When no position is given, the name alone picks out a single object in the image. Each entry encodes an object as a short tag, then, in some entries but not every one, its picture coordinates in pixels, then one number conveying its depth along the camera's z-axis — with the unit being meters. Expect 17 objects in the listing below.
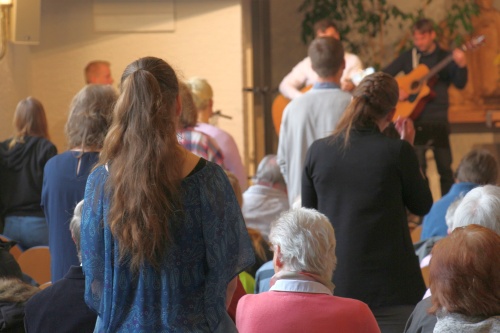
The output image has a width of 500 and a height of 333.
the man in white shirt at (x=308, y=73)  12.79
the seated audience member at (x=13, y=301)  5.97
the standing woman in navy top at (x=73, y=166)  7.21
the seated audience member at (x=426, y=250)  7.91
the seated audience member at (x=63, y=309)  5.67
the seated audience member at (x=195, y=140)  9.11
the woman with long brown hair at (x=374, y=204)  6.73
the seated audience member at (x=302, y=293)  5.33
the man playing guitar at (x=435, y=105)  14.99
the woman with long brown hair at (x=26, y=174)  9.65
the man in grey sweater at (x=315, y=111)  8.80
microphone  14.21
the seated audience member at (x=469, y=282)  4.54
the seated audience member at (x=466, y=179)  9.01
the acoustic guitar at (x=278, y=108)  14.45
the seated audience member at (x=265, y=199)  9.50
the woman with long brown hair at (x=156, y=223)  4.52
